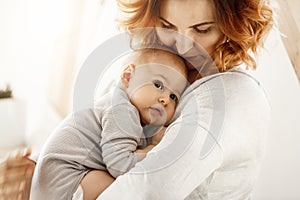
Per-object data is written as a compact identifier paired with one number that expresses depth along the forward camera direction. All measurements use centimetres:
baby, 98
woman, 85
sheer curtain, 245
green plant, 278
